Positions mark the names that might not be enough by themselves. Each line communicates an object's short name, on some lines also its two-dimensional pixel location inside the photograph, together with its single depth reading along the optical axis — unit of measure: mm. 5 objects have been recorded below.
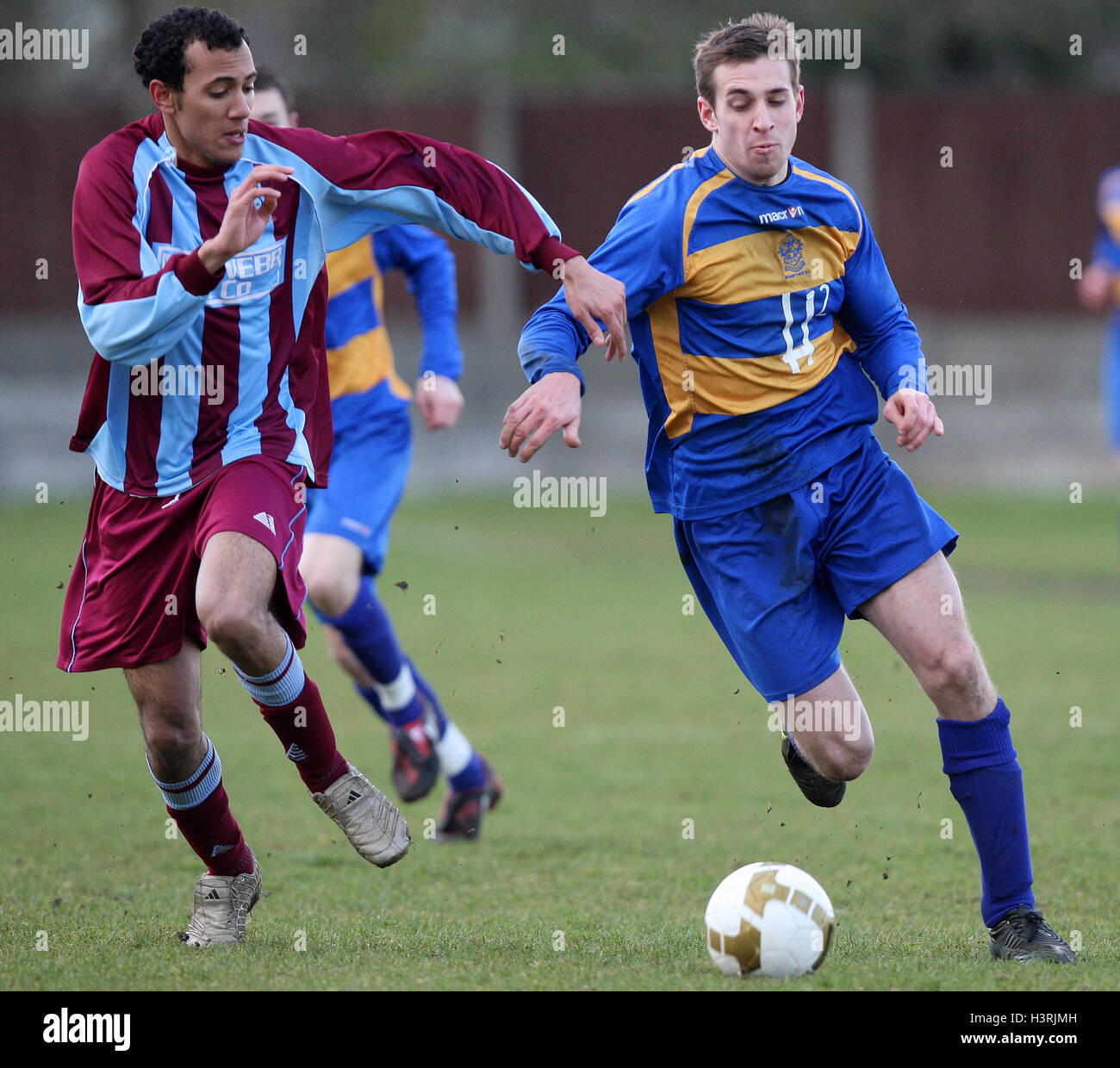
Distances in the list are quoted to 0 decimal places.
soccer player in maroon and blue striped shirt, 7988
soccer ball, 7637
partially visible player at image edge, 22859
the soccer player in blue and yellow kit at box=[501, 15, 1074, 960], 8180
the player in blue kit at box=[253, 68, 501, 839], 12172
